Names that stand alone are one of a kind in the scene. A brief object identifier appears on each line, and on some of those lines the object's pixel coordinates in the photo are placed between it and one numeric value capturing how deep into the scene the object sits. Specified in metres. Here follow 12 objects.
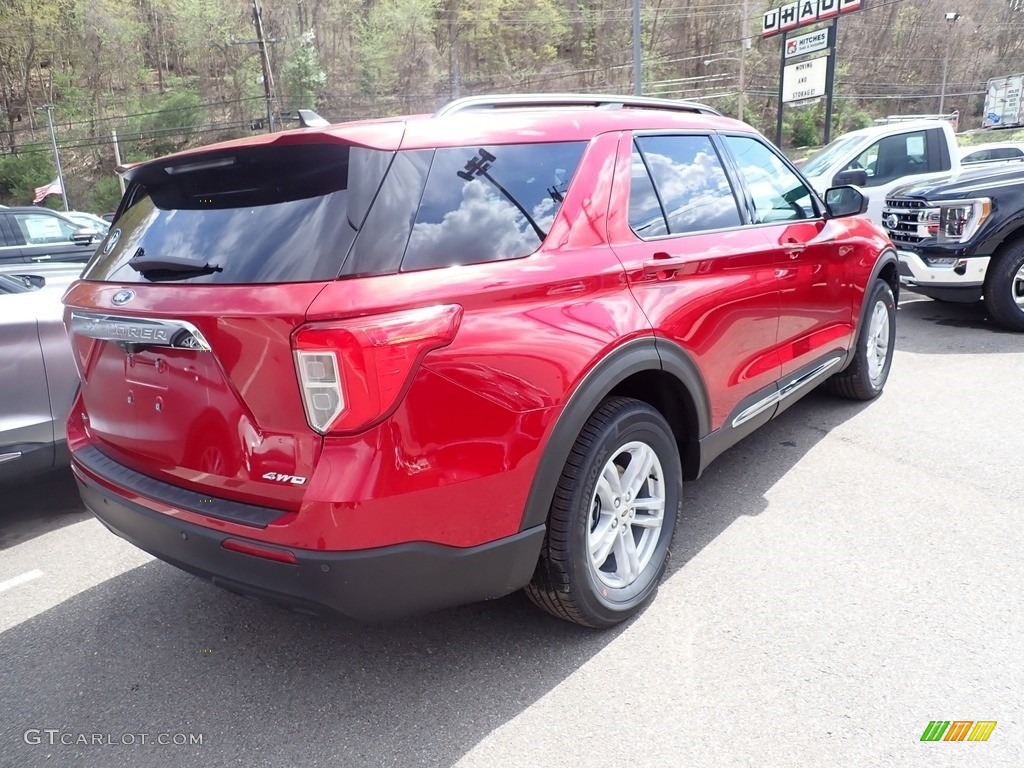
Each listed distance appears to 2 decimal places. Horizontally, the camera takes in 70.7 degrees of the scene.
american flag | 35.31
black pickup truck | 6.26
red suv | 1.87
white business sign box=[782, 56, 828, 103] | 20.72
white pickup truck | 8.91
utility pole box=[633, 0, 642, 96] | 18.14
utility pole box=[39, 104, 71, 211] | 51.86
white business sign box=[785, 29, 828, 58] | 19.36
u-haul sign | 18.88
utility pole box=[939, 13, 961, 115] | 68.38
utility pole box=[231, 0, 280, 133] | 40.31
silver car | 3.62
